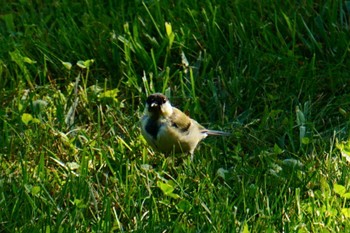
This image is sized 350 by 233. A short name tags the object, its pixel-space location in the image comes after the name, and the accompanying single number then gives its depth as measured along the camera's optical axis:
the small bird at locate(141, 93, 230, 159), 10.37
